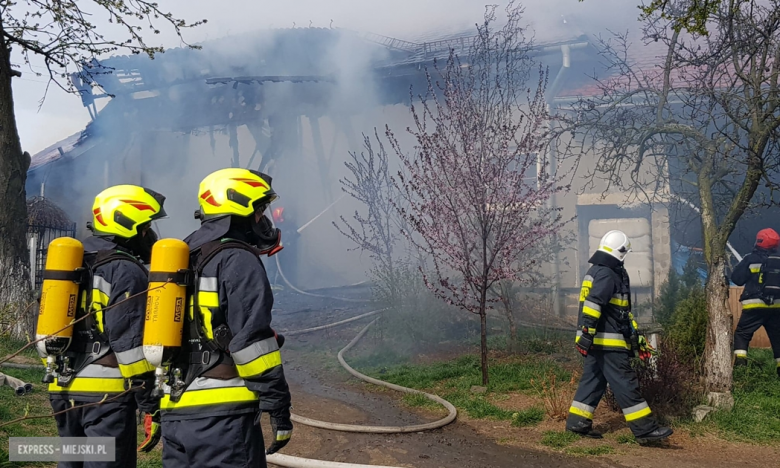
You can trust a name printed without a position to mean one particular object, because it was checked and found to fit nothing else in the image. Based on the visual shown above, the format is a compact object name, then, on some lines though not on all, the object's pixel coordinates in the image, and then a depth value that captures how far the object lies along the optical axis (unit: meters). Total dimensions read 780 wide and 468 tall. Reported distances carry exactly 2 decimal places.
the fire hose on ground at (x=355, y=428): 4.51
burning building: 19.59
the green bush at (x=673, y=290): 9.60
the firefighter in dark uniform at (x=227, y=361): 2.77
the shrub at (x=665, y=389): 5.93
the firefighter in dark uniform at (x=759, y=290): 7.68
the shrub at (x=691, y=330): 7.27
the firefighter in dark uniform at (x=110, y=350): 3.48
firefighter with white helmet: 5.37
